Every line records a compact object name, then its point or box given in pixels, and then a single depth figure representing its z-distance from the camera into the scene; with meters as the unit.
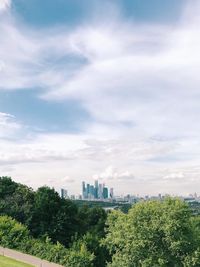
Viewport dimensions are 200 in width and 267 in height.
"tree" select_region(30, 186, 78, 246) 30.27
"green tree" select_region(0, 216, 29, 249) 21.29
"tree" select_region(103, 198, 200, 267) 19.87
